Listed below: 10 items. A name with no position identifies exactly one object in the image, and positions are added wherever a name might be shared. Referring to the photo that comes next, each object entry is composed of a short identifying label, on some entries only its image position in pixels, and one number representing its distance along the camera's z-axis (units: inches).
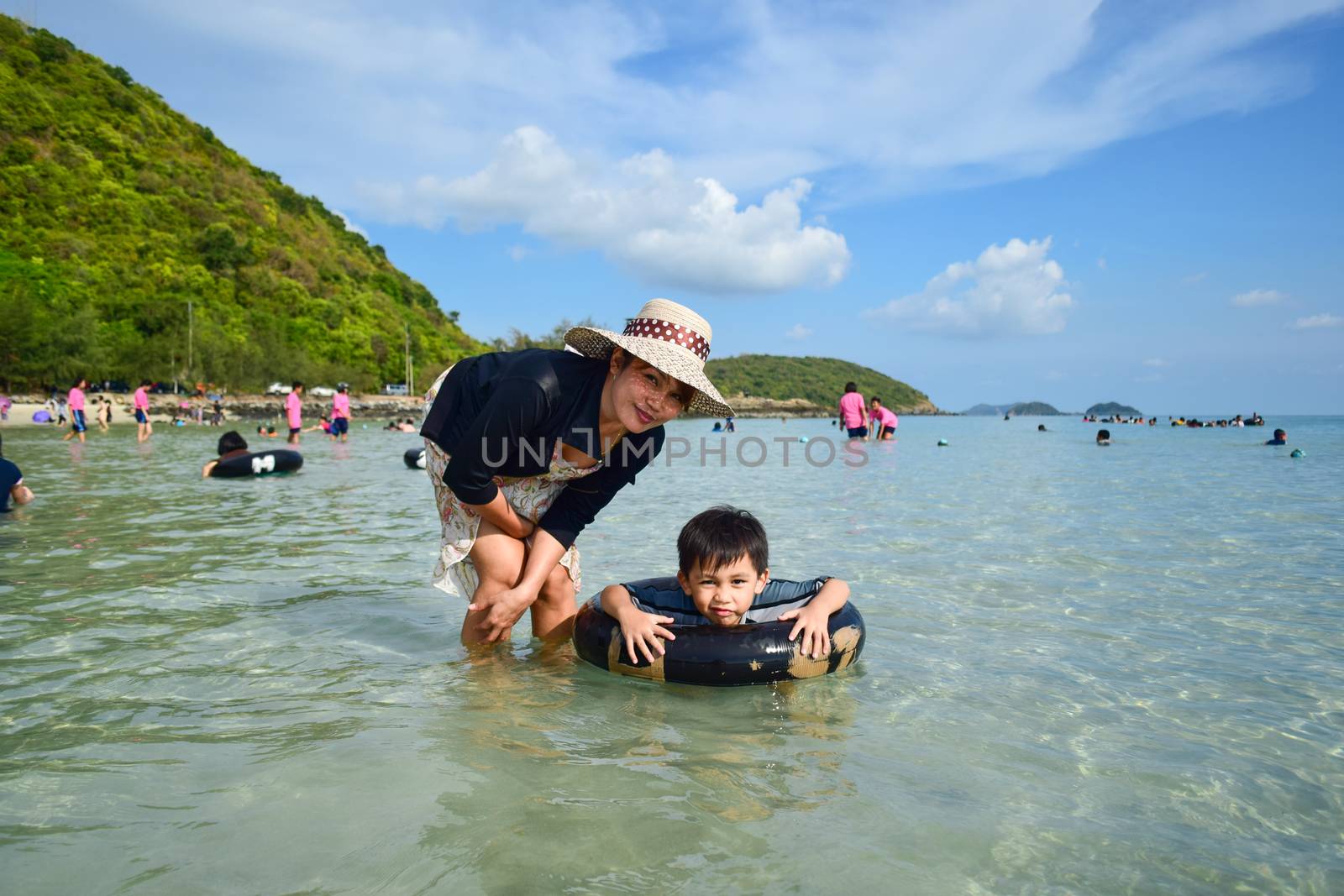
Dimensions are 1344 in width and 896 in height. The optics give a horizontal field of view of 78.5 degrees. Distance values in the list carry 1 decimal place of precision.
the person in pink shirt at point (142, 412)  1027.3
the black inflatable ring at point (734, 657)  141.6
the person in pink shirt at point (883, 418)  1121.4
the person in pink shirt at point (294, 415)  941.2
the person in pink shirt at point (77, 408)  958.4
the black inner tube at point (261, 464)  515.2
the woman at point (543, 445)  136.2
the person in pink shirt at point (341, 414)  978.7
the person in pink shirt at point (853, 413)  1011.9
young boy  145.3
